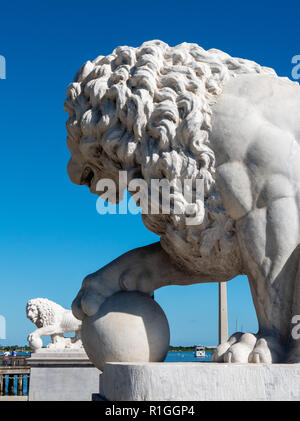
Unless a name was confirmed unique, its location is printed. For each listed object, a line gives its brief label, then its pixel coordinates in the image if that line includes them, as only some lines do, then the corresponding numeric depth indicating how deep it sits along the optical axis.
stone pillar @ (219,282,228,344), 13.28
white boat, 36.78
